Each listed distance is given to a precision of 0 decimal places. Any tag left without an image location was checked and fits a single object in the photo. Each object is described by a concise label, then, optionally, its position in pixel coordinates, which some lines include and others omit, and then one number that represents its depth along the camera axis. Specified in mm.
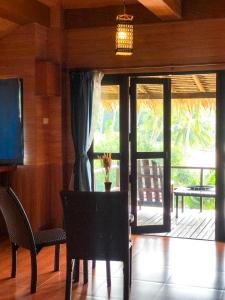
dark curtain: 6055
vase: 4362
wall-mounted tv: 5984
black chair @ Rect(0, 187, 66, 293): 4043
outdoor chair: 6215
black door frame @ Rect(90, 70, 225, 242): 5814
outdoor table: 7312
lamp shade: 4062
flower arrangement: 4449
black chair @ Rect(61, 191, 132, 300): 3512
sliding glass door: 6129
